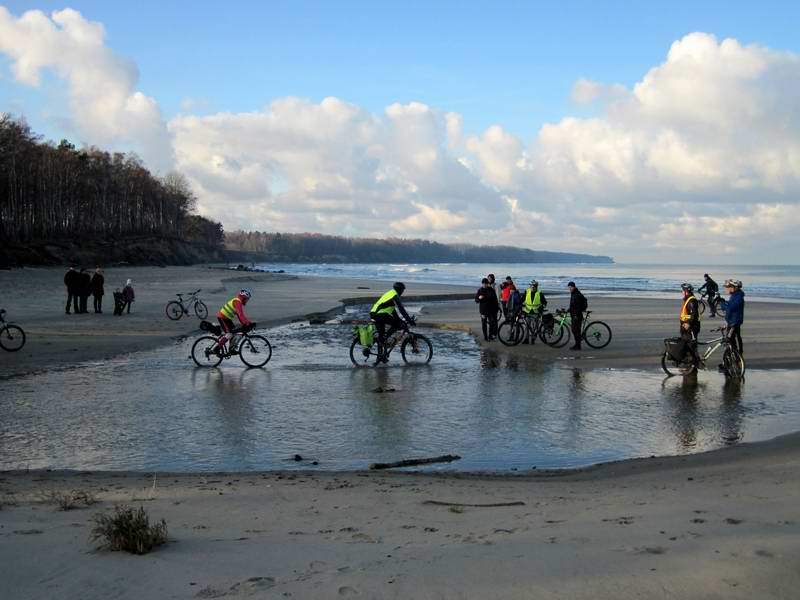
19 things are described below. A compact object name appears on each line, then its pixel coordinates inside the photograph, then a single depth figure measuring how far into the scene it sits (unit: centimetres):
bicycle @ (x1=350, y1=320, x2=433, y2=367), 1563
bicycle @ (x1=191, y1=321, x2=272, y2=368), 1528
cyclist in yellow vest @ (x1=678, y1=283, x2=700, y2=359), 1455
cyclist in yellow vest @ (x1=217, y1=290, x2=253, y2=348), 1491
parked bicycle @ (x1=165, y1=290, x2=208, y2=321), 2607
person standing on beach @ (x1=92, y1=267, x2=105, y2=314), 2662
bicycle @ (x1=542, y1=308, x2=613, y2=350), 1914
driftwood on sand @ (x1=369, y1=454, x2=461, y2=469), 755
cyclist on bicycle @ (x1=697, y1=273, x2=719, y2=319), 3006
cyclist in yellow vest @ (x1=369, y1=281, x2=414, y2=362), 1531
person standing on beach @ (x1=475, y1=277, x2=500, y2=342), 1978
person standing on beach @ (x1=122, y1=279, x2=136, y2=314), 2673
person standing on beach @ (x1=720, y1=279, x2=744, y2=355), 1356
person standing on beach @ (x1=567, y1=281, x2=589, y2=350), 1819
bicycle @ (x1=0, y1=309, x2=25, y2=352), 1705
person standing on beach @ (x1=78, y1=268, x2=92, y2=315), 2631
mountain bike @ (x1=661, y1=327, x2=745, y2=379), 1361
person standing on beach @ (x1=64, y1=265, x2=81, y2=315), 2586
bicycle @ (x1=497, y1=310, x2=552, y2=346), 1967
